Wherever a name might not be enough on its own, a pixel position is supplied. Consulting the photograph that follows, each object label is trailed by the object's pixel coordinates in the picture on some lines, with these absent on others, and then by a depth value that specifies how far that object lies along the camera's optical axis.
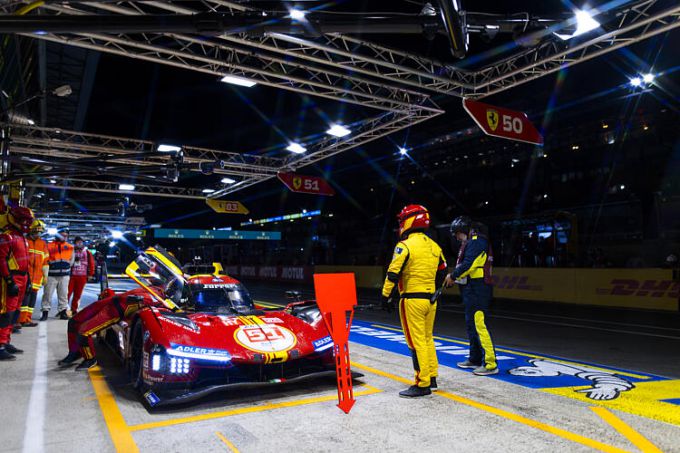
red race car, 4.41
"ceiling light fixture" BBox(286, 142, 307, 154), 18.98
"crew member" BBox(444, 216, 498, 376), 5.92
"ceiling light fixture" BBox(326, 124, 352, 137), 16.69
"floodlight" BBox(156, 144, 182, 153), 18.33
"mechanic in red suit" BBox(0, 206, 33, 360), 6.88
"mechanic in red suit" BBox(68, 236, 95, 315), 11.84
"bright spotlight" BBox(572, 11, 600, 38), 9.27
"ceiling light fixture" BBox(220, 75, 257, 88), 11.65
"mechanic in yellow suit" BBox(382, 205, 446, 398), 4.89
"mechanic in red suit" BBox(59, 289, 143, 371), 5.89
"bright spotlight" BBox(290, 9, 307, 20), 5.26
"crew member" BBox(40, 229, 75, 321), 11.60
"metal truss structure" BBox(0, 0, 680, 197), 9.48
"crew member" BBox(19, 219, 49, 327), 9.16
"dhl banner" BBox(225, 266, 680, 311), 14.24
